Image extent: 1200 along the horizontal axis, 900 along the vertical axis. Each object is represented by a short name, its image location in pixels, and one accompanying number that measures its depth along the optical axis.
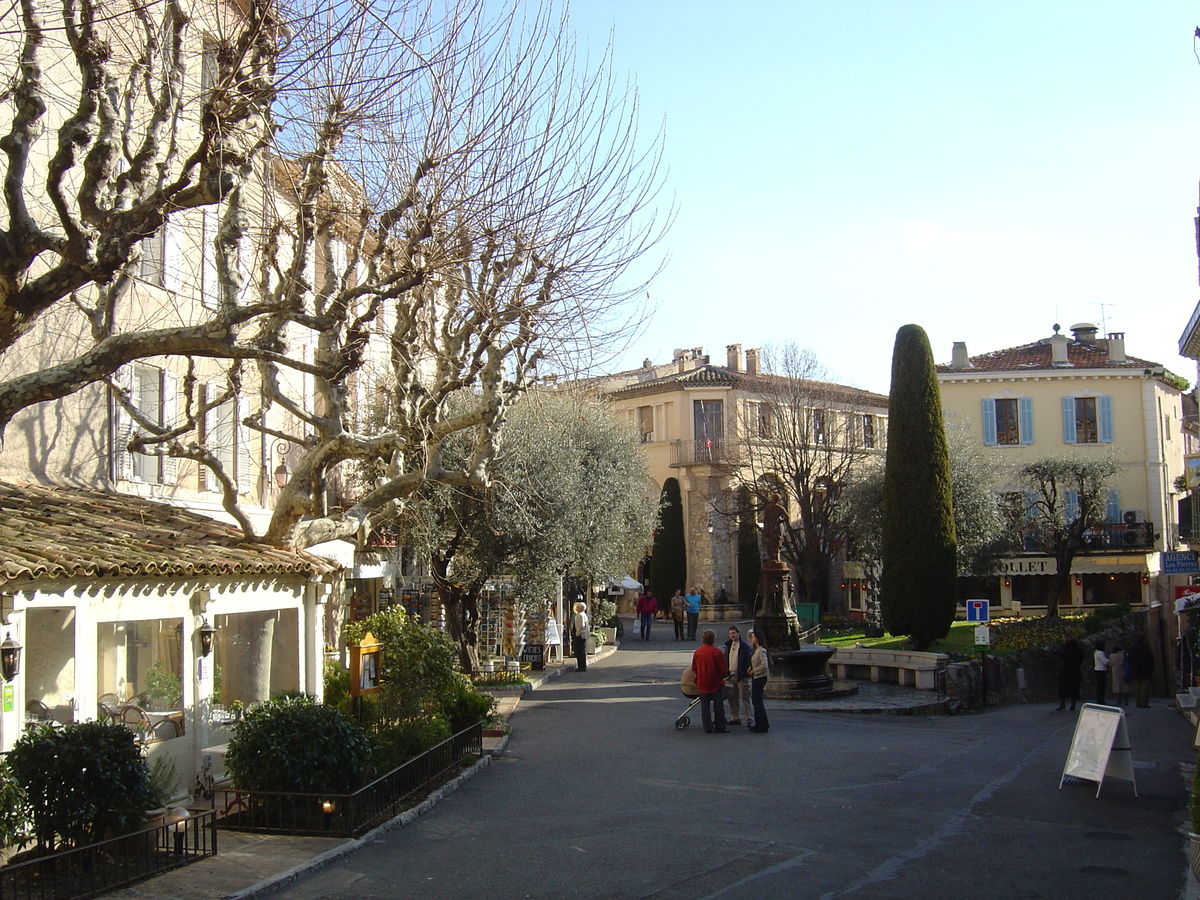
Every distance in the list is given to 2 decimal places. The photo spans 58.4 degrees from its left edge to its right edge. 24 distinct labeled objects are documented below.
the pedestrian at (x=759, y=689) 16.55
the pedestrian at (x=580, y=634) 27.00
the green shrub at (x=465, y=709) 14.62
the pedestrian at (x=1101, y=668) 24.50
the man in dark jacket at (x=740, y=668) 17.09
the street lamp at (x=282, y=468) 19.11
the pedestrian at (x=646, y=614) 38.12
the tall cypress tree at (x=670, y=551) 47.41
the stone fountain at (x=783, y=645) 21.75
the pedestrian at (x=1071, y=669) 22.66
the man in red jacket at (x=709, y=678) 16.50
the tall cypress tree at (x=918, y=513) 26.47
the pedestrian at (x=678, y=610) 37.25
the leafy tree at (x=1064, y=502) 36.28
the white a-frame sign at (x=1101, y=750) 11.52
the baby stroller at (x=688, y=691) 16.95
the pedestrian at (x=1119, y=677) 24.56
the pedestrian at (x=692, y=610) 37.97
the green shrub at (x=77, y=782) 8.20
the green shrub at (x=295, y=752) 9.85
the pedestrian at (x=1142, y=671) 24.11
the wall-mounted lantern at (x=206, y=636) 11.66
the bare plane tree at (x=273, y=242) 8.29
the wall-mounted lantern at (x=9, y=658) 8.73
